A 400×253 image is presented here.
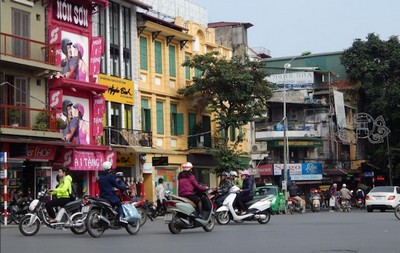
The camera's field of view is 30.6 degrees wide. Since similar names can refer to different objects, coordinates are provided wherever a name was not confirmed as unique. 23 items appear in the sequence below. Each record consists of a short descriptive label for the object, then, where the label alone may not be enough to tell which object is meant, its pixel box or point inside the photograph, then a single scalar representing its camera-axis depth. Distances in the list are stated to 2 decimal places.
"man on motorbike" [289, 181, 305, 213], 40.88
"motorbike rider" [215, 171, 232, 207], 24.84
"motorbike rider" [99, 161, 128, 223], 18.23
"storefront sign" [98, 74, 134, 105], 36.00
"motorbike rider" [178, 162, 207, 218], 19.56
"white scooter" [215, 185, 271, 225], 23.47
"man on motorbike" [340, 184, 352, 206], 43.81
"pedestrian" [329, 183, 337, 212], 45.16
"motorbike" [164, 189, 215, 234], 18.92
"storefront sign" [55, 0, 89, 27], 32.66
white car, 39.06
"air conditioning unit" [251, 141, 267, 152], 51.94
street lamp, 47.00
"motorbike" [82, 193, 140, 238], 17.58
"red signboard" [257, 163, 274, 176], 54.06
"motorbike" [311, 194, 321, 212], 44.53
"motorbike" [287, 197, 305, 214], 40.75
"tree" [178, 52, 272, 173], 40.91
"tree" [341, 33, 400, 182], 63.00
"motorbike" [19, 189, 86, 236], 18.55
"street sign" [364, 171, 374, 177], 66.38
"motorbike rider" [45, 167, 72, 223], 19.31
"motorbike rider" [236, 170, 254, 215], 23.81
